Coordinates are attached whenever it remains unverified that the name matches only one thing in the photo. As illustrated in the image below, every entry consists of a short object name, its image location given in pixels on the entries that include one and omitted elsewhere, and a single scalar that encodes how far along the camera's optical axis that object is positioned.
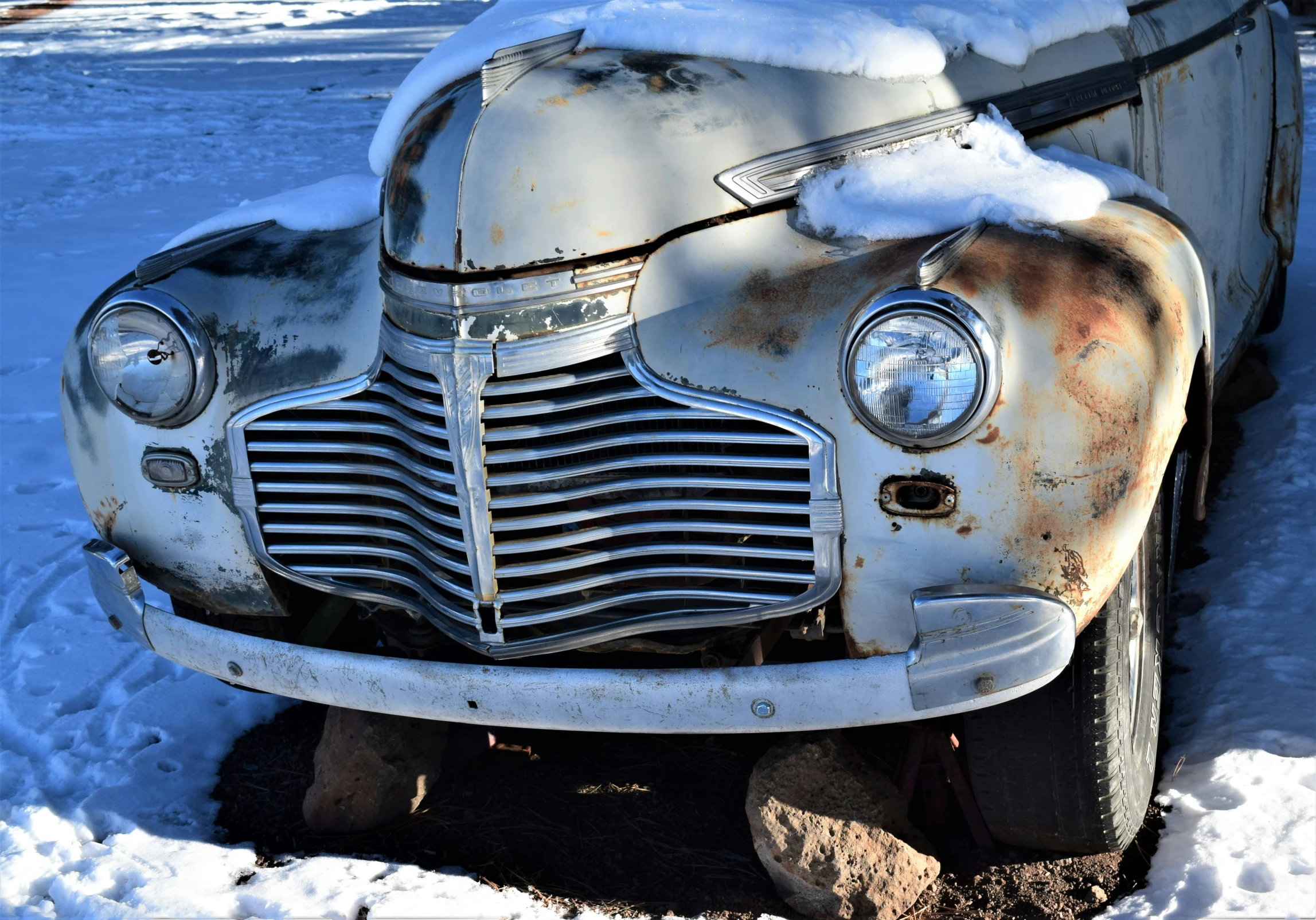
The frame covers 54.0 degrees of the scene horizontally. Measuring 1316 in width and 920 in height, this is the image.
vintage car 2.11
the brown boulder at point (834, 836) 2.50
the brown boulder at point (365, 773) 2.87
